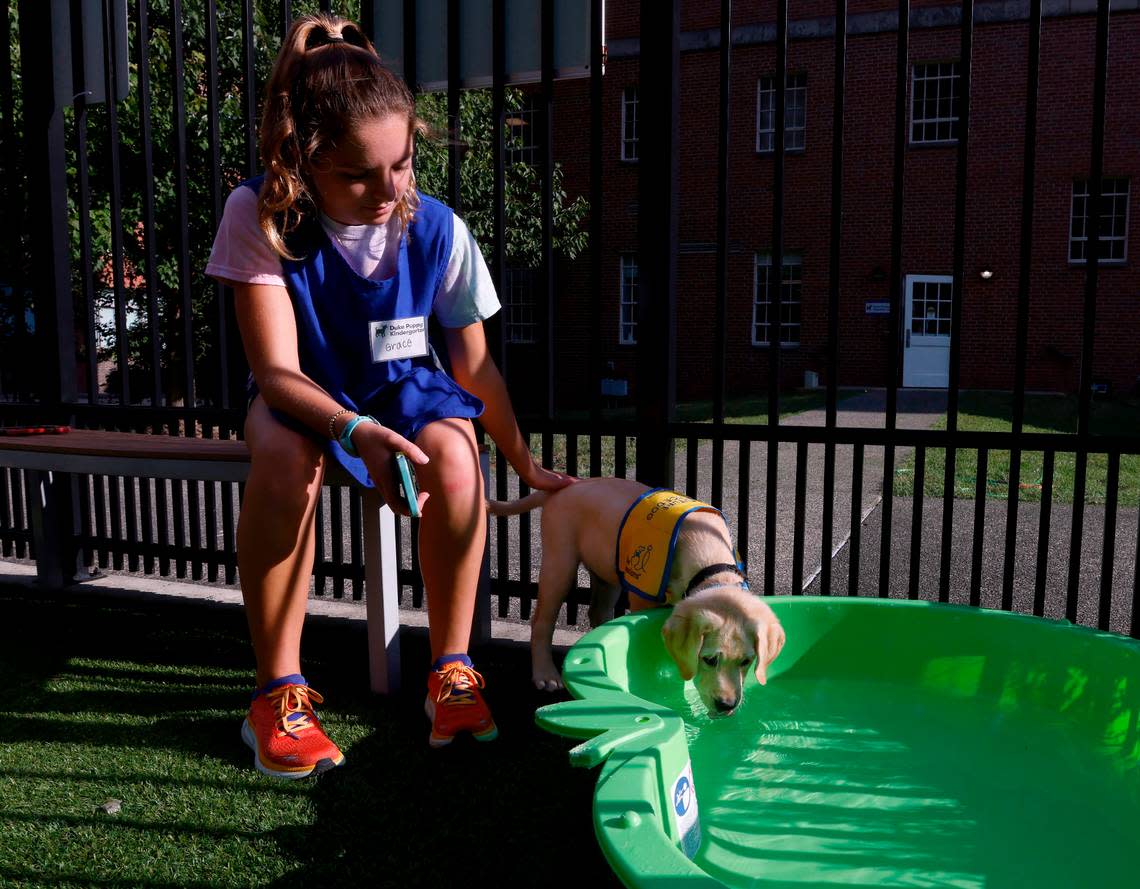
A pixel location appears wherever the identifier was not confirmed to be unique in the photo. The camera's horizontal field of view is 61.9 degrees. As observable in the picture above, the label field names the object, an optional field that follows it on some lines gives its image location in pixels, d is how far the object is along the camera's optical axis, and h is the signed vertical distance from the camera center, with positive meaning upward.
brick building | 18.11 +3.12
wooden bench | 2.88 -0.41
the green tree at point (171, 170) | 9.89 +2.04
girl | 2.37 -0.02
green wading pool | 1.76 -0.97
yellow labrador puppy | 2.28 -0.63
